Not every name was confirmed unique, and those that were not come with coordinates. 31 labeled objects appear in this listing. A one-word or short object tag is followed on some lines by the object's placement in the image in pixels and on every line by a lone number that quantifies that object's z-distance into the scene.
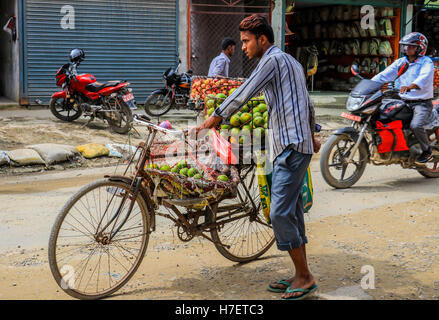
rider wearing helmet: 7.16
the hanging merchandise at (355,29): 17.02
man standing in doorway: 9.08
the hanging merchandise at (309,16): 18.31
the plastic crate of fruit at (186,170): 3.83
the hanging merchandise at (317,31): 18.08
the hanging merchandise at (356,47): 17.21
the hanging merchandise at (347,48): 17.48
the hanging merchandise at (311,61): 16.72
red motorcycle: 10.28
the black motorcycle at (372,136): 6.91
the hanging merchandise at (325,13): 17.62
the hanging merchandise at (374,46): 16.72
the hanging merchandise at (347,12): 16.94
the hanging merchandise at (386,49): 16.47
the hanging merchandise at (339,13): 17.19
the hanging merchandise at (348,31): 17.19
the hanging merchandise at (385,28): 16.42
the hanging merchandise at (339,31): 17.47
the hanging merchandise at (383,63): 16.75
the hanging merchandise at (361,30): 16.97
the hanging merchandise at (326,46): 18.19
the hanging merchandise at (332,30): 17.77
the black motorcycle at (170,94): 12.33
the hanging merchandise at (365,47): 17.03
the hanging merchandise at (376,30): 16.66
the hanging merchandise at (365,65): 17.10
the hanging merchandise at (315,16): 18.03
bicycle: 3.76
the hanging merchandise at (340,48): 17.81
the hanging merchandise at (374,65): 16.94
